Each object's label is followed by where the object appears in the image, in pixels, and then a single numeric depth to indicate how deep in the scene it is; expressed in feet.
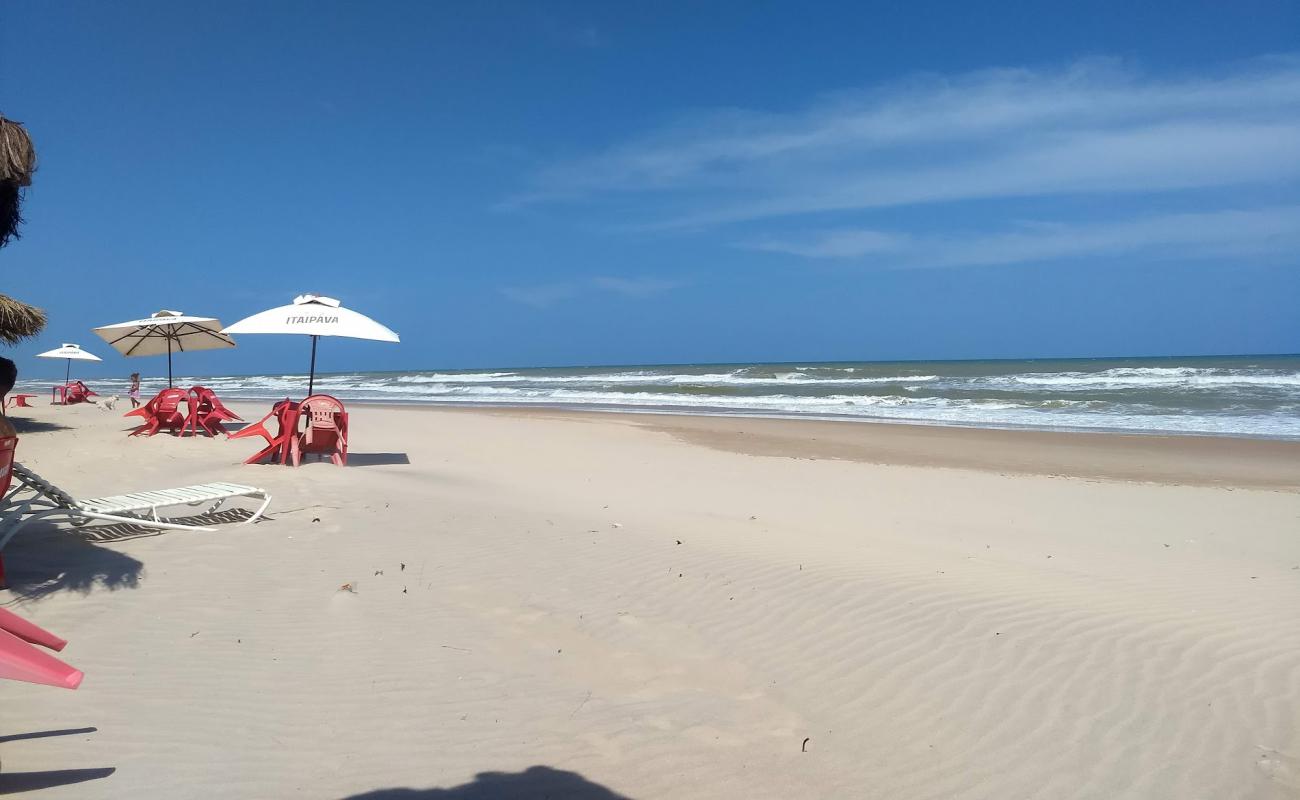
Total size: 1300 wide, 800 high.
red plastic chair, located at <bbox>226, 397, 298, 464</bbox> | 28.73
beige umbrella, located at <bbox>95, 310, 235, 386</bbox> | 43.50
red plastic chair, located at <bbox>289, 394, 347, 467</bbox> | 29.35
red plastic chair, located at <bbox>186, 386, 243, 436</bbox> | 40.47
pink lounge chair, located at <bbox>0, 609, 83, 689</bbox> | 8.19
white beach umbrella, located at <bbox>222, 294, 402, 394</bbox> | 29.86
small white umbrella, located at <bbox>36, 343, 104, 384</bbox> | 80.43
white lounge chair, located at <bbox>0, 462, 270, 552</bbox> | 14.55
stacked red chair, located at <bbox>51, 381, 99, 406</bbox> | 73.98
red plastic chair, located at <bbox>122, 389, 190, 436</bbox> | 40.42
